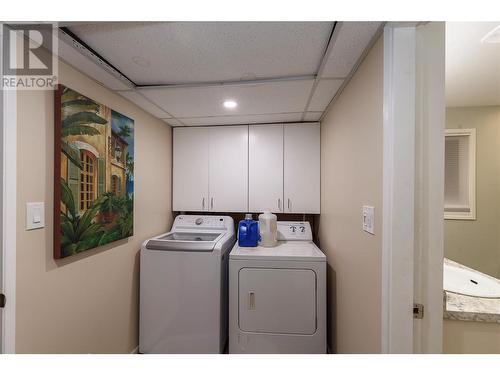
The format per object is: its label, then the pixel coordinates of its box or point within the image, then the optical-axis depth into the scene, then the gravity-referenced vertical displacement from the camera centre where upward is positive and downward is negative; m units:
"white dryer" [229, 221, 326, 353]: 1.73 -0.91
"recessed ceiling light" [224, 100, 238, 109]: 1.81 +0.68
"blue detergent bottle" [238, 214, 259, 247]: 2.05 -0.45
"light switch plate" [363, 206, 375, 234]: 1.06 -0.16
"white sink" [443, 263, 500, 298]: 1.14 -0.53
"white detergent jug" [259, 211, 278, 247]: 2.07 -0.40
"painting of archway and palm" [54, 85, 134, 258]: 1.18 +0.07
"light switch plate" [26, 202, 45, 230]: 1.05 -0.14
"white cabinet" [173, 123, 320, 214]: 2.32 +0.19
